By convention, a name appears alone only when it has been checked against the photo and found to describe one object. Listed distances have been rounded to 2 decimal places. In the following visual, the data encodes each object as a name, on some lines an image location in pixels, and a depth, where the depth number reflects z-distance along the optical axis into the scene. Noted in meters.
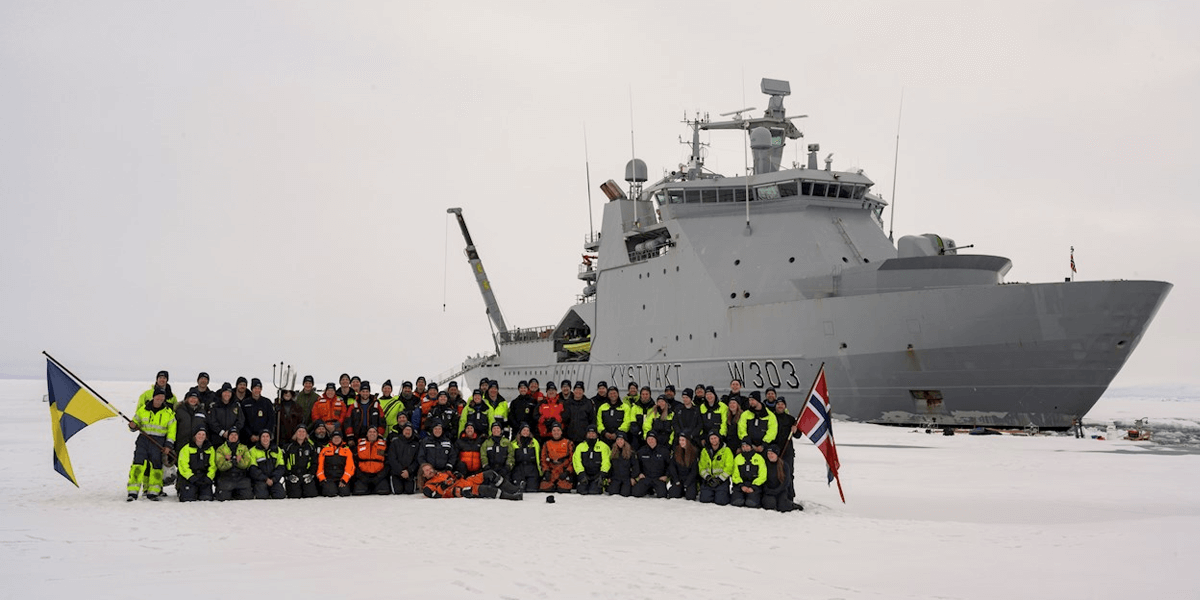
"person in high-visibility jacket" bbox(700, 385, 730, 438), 9.75
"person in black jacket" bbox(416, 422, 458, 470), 9.98
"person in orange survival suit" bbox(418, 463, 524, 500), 9.55
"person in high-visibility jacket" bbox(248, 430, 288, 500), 9.45
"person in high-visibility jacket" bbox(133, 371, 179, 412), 9.42
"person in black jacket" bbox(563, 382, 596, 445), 10.78
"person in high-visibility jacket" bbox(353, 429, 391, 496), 9.91
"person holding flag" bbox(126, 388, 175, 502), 9.19
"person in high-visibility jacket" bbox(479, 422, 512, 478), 9.98
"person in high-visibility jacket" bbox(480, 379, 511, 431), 10.83
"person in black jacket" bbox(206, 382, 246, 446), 9.62
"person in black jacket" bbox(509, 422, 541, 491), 10.06
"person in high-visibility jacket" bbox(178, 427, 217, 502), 9.10
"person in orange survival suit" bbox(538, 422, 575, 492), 10.19
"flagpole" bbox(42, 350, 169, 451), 9.24
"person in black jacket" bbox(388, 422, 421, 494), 9.98
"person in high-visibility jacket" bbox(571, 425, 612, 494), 10.05
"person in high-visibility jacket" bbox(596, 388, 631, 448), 10.31
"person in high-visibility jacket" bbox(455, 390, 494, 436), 10.43
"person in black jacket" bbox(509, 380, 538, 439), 11.07
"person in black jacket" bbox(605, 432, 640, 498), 9.91
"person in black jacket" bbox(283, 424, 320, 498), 9.65
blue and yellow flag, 9.17
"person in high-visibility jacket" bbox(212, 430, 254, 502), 9.26
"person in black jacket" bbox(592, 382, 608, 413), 10.55
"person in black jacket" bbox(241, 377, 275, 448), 9.96
